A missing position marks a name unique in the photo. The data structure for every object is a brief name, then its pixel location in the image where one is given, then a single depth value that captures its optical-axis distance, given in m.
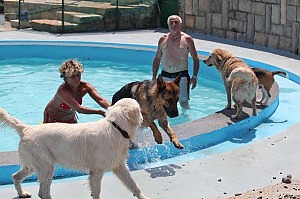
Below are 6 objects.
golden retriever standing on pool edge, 8.39
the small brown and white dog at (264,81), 9.43
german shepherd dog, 6.36
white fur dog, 5.19
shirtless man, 9.39
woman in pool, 6.09
